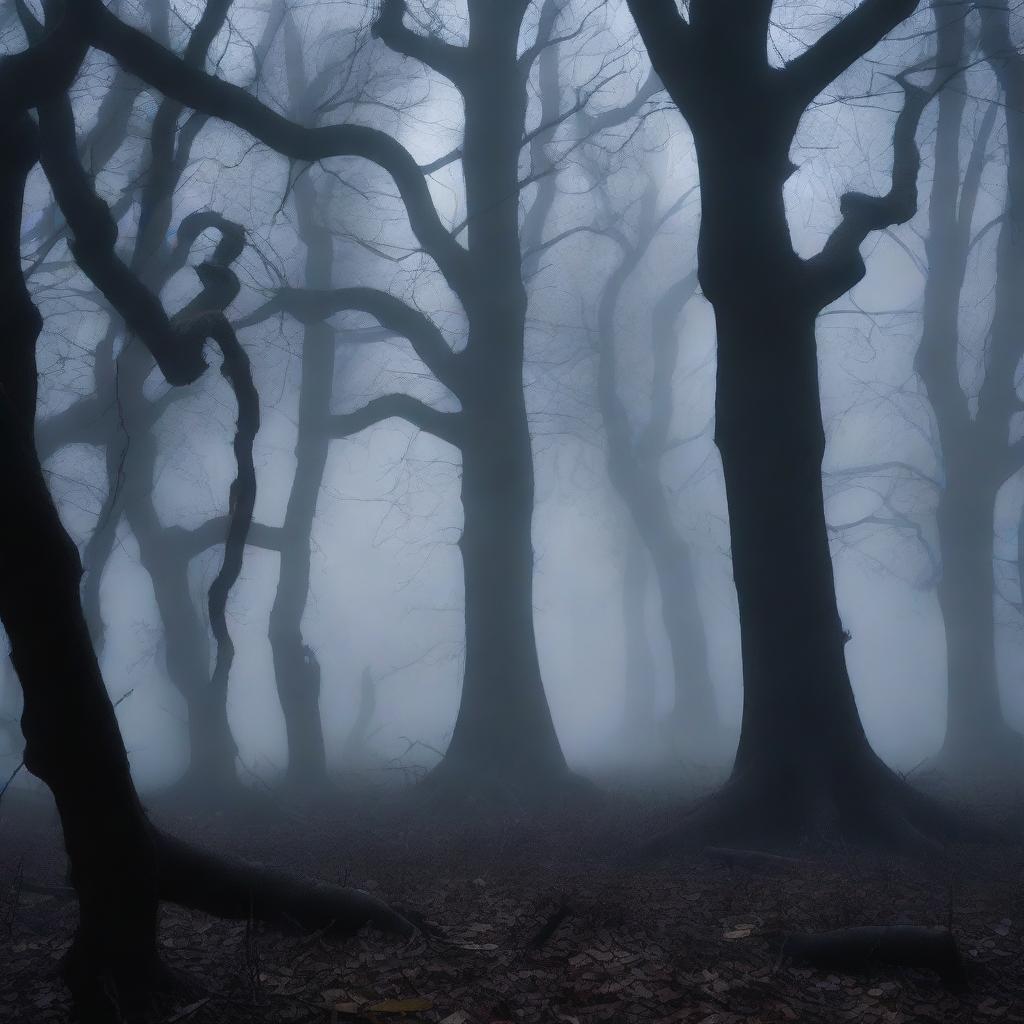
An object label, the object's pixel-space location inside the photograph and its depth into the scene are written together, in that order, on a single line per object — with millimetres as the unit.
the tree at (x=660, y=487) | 20344
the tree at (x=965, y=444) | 14461
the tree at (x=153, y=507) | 12758
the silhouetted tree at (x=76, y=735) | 2957
